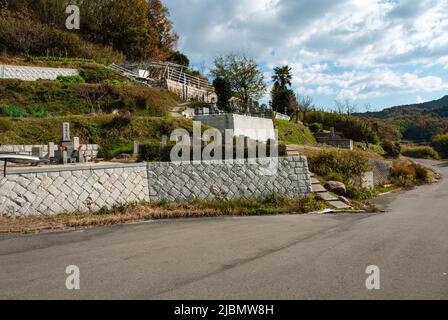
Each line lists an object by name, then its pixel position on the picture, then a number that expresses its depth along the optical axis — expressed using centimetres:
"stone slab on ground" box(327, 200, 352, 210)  1362
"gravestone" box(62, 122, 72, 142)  1766
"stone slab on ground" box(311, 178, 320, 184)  1558
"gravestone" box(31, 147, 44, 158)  1639
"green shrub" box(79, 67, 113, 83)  3225
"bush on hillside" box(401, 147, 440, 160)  5606
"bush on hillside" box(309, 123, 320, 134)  4578
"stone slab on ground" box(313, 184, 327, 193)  1485
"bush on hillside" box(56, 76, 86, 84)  3016
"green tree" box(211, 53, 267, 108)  4175
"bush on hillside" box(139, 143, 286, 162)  1388
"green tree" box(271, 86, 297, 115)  4675
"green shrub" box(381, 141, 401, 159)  4073
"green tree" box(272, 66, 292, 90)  5450
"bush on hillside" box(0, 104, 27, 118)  2198
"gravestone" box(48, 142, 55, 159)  1694
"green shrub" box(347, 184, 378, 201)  1605
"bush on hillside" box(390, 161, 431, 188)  2456
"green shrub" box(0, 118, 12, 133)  1905
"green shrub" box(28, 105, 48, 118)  2247
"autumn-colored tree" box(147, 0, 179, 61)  5121
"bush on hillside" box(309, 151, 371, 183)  1778
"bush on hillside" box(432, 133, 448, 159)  6065
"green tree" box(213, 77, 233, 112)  3559
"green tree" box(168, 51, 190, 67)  5294
